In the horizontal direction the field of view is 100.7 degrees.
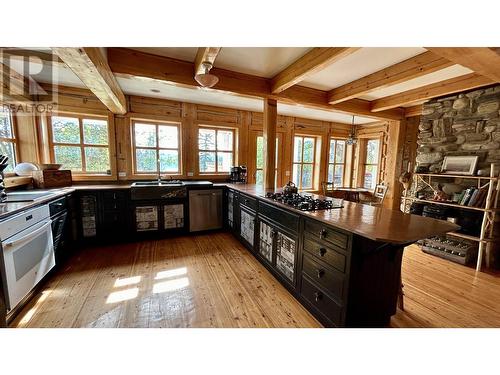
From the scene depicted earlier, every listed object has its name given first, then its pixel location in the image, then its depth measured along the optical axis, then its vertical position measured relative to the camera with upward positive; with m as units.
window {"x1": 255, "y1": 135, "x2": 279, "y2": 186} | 4.91 +0.07
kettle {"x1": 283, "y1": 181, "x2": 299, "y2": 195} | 2.55 -0.34
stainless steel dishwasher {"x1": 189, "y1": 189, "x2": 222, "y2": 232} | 3.67 -0.88
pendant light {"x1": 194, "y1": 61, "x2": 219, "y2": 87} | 2.01 +0.81
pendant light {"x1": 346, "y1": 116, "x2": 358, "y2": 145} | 4.61 +0.52
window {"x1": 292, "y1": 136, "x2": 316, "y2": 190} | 5.53 +0.07
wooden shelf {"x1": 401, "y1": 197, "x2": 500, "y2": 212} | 2.64 -0.56
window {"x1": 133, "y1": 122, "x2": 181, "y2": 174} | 3.89 +0.24
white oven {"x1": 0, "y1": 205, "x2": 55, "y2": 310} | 1.65 -0.84
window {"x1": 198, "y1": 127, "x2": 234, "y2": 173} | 4.35 +0.24
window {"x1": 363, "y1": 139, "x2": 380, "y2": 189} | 5.65 +0.00
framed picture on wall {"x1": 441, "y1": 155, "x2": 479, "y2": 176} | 2.93 +0.01
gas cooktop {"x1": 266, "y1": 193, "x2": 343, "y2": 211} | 2.02 -0.41
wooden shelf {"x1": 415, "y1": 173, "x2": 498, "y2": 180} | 2.67 -0.15
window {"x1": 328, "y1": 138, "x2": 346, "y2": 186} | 5.95 +0.04
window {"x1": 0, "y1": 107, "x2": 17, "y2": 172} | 2.87 +0.27
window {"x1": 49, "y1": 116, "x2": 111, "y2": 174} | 3.41 +0.26
